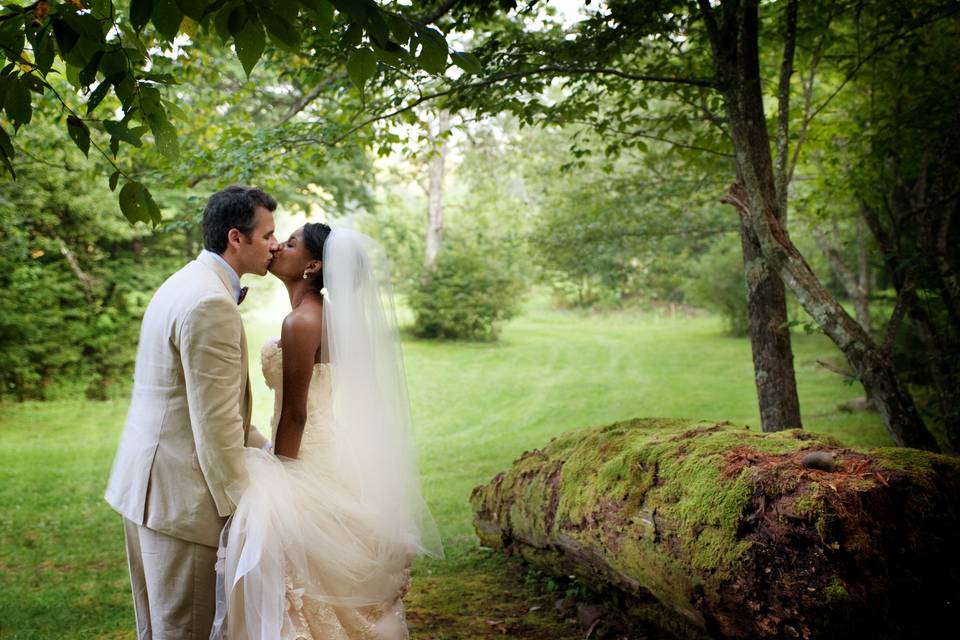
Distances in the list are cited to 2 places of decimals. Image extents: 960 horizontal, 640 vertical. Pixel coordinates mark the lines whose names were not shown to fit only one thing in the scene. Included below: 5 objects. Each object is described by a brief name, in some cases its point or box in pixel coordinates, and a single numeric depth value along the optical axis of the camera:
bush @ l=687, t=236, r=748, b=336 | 20.52
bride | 3.16
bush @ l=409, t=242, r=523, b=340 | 21.53
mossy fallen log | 2.87
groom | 2.96
